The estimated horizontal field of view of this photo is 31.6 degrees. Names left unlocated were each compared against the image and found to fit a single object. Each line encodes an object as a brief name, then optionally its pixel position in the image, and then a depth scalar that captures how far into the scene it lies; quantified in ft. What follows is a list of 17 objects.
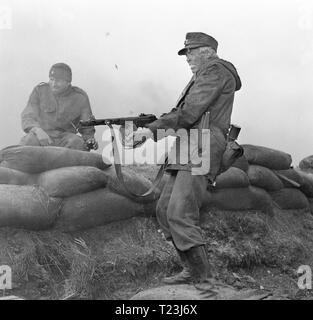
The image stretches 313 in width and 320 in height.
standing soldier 11.39
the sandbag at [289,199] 21.62
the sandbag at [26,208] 13.97
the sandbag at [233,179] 18.84
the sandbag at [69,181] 14.98
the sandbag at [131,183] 16.05
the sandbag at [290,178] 21.93
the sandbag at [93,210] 15.01
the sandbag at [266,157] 20.51
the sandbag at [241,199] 18.94
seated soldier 18.21
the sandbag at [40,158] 15.30
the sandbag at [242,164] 19.70
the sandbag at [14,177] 15.01
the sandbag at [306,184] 23.15
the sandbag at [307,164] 27.96
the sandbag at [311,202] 23.82
